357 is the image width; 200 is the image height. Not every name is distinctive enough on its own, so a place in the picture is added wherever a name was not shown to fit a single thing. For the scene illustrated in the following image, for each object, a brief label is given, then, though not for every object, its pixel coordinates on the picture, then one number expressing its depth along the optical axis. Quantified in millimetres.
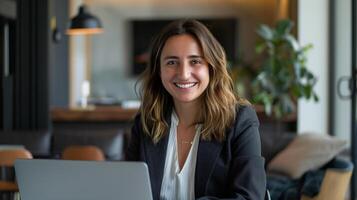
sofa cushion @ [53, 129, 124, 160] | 5484
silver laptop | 1328
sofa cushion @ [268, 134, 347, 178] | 4559
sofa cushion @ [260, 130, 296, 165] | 5148
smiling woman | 1601
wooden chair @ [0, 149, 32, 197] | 4012
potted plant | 5965
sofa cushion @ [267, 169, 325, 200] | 4094
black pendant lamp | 6055
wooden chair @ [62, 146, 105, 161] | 4184
